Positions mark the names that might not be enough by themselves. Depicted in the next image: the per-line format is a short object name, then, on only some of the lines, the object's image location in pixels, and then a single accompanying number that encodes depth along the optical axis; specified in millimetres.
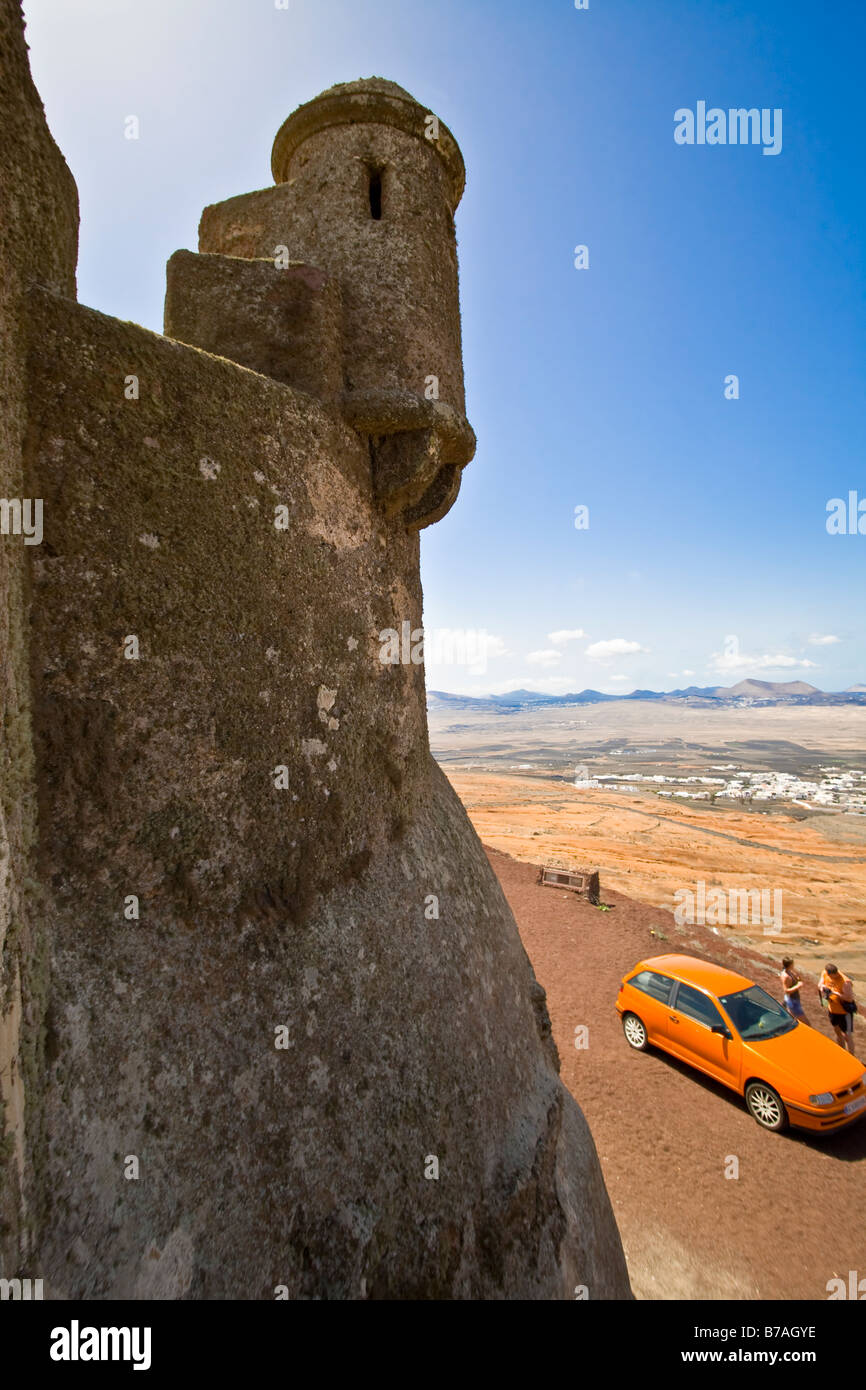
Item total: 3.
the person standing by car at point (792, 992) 10203
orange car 8188
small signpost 16469
